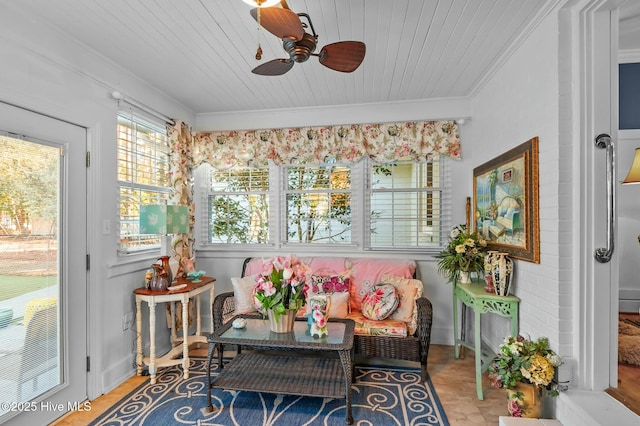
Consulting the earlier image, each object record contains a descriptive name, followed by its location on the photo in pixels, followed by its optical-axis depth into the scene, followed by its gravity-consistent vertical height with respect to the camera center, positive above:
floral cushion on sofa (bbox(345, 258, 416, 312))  3.36 -0.63
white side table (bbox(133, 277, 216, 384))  2.75 -0.96
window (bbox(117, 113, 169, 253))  2.91 +0.40
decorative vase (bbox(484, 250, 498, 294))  2.62 -0.47
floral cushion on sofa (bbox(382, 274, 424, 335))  3.01 -0.82
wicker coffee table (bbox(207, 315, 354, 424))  2.25 -1.23
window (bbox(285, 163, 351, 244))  3.90 +0.11
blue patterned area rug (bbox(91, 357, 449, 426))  2.22 -1.41
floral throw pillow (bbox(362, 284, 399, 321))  3.01 -0.84
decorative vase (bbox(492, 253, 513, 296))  2.50 -0.48
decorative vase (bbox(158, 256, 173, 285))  2.92 -0.47
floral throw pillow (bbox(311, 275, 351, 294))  3.30 -0.72
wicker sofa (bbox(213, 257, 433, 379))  2.76 -0.89
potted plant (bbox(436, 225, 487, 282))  2.93 -0.40
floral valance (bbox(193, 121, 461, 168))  3.61 +0.80
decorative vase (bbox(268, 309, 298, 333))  2.45 -0.81
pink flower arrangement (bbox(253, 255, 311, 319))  2.40 -0.57
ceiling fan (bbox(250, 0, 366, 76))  1.55 +0.95
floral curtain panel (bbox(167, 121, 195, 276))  3.43 +0.39
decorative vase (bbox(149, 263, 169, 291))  2.85 -0.58
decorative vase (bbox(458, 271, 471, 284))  3.01 -0.60
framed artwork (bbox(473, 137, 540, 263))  2.24 +0.07
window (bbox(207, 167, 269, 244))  4.07 +0.10
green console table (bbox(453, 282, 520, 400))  2.48 -0.75
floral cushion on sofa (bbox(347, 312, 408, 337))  2.83 -1.01
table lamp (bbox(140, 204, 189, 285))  2.81 -0.07
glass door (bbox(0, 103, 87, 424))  1.96 -0.35
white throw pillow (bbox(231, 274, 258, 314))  3.27 -0.82
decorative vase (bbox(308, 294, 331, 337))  2.44 -0.77
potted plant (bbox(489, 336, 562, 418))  1.92 -0.99
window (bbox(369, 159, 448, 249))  3.74 +0.09
